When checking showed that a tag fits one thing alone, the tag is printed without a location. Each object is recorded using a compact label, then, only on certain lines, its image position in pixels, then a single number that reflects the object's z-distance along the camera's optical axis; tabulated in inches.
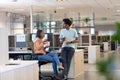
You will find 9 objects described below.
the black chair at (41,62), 212.7
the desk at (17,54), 250.8
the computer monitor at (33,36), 277.3
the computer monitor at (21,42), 278.7
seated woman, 212.4
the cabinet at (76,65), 247.6
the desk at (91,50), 393.5
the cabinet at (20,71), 106.3
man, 221.0
